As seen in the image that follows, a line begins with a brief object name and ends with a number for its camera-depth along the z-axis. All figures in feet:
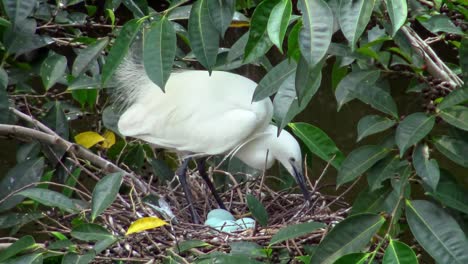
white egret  24.95
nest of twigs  23.73
